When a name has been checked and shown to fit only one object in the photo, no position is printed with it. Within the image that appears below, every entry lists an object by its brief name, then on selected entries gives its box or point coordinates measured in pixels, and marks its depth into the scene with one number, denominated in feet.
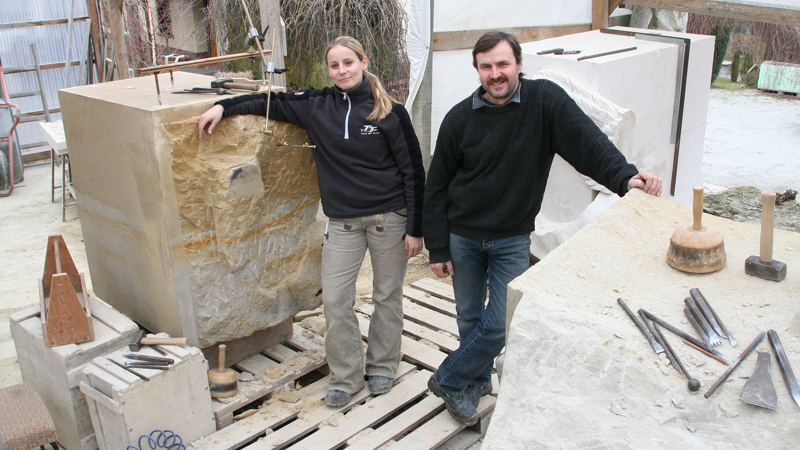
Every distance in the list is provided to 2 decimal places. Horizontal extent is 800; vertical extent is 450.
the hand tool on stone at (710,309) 6.10
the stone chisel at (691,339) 5.82
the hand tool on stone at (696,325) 6.04
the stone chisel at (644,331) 5.98
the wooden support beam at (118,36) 16.69
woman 9.29
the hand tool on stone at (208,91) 10.20
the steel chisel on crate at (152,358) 8.98
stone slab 5.41
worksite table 17.89
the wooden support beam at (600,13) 17.42
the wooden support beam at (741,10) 15.46
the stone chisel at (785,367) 5.29
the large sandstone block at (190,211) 9.30
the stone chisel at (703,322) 6.00
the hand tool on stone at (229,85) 10.31
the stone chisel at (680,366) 5.53
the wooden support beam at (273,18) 14.71
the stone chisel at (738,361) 5.51
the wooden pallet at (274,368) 9.83
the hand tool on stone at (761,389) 5.22
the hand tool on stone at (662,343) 5.85
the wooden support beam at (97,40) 21.83
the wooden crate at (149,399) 8.56
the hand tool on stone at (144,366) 8.89
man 7.92
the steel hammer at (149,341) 9.45
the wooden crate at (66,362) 9.08
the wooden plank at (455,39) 16.21
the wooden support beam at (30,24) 24.48
